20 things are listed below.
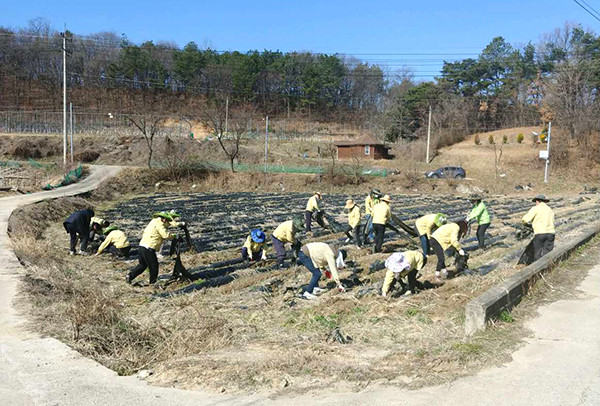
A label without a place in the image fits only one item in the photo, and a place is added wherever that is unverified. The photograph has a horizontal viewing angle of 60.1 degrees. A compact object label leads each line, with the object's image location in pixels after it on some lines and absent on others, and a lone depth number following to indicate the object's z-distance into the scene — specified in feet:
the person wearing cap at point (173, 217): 30.08
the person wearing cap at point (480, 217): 38.01
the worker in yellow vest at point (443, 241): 28.68
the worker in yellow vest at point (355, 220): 40.32
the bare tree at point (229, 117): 149.70
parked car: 112.68
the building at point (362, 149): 147.43
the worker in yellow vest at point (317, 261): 26.37
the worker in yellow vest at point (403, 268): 24.58
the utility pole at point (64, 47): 90.59
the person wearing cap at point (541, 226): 29.19
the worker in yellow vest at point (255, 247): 34.96
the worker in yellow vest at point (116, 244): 37.11
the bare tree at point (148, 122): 152.92
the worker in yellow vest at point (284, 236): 31.76
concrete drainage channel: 19.63
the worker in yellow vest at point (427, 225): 31.19
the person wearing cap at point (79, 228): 38.32
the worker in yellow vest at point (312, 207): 45.96
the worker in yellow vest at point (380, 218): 36.81
